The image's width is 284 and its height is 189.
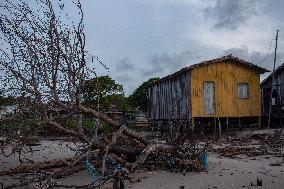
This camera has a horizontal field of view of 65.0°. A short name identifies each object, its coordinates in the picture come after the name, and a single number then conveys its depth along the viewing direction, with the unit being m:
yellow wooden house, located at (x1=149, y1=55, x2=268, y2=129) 13.39
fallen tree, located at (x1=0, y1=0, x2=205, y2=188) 4.70
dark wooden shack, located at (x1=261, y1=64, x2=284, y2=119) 14.59
